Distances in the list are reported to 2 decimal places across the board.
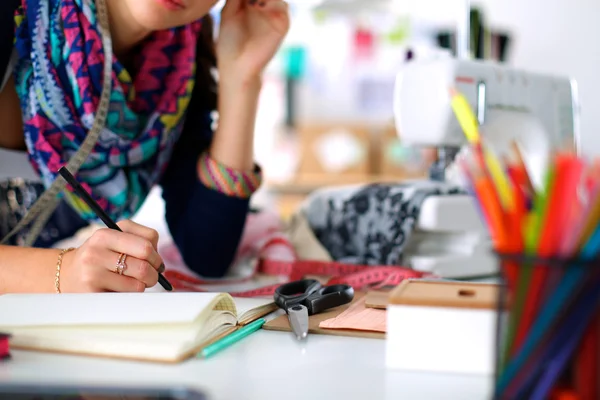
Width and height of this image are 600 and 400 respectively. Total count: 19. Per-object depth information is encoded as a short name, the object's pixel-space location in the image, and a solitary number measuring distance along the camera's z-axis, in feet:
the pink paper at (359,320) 2.14
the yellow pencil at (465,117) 1.29
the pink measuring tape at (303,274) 2.96
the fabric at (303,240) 3.87
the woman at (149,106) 3.21
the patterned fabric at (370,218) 3.65
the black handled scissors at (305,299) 2.14
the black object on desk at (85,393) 1.30
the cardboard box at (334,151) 11.16
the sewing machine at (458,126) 3.60
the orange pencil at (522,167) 1.26
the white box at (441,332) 1.68
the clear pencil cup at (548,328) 1.14
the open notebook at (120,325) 1.79
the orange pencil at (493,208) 1.18
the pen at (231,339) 1.83
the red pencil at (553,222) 1.10
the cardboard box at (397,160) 10.85
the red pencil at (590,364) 1.16
